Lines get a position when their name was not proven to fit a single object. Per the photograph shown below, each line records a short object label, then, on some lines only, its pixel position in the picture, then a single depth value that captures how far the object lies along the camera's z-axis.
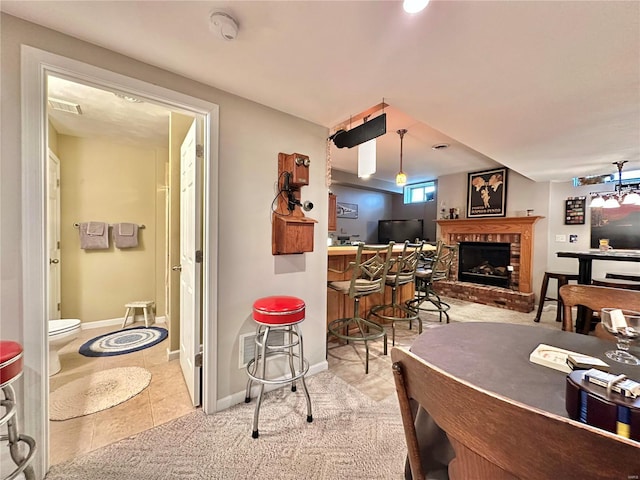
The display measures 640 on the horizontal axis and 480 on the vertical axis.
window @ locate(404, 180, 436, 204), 6.87
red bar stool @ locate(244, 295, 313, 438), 1.67
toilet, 2.18
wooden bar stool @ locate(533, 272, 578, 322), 3.71
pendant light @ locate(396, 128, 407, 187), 3.62
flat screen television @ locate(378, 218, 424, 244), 6.75
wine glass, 0.91
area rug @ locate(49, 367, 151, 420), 1.84
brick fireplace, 4.61
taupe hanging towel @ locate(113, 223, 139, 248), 3.41
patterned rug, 2.69
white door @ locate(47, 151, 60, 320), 2.95
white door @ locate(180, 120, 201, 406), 1.83
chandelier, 3.24
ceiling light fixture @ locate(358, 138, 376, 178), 3.17
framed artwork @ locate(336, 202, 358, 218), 6.80
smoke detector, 1.17
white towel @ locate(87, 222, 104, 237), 3.24
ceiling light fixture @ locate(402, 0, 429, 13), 1.07
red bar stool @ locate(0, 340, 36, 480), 1.03
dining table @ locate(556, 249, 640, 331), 2.68
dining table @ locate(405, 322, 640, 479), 0.75
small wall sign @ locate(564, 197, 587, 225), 4.45
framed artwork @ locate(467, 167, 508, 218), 5.04
